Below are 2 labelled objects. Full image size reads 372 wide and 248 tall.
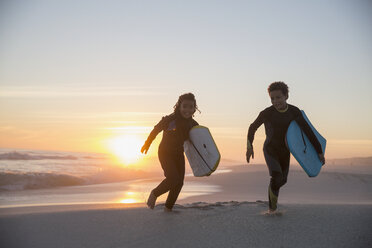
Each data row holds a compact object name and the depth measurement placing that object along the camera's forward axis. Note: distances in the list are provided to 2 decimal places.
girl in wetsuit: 5.25
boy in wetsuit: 5.03
